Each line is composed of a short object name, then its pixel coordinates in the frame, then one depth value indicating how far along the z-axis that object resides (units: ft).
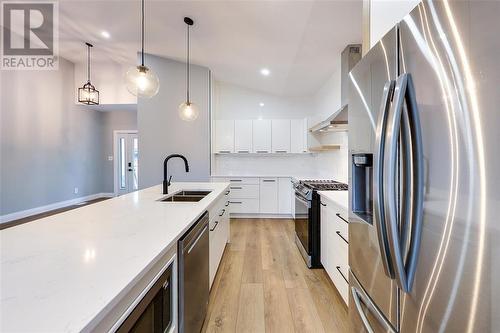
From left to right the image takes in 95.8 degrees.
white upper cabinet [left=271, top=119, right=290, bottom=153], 16.05
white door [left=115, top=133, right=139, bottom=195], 22.58
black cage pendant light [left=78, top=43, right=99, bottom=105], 16.55
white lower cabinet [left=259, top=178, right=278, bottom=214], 15.58
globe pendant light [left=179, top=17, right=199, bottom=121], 10.61
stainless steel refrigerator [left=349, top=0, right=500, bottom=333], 1.60
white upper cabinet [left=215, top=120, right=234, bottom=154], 16.22
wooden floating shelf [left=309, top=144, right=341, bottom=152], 11.90
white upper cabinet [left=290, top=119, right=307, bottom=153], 15.97
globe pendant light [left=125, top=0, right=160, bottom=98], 7.43
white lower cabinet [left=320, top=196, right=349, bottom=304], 6.03
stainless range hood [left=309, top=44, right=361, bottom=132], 8.68
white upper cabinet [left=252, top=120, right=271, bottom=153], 16.11
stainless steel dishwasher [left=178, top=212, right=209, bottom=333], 3.84
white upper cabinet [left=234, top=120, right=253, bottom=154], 16.15
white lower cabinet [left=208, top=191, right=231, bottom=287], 6.65
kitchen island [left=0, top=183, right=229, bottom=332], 1.75
